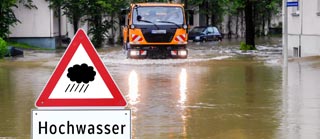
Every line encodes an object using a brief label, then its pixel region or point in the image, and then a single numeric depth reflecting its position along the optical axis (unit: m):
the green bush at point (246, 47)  39.88
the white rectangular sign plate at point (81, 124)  4.41
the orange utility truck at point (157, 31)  29.05
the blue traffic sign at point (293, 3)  23.88
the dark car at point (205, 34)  62.51
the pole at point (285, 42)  24.21
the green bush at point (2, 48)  31.19
